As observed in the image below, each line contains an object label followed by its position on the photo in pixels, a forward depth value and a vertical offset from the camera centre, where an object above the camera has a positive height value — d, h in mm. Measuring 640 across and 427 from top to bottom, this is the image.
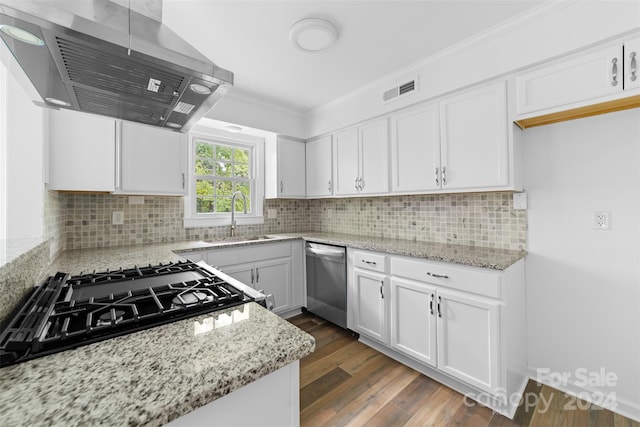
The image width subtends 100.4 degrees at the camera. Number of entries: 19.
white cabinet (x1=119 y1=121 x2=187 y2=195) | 2139 +483
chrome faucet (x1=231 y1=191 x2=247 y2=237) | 2989 +60
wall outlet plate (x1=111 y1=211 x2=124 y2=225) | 2371 -2
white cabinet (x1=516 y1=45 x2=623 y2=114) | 1436 +768
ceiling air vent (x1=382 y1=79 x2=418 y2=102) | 2264 +1095
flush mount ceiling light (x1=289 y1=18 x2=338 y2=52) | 1734 +1239
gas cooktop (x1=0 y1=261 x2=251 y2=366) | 646 -288
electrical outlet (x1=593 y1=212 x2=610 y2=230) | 1656 -60
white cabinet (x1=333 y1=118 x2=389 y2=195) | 2553 +574
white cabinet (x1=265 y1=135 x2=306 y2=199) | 3229 +588
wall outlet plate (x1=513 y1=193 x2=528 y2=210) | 1947 +85
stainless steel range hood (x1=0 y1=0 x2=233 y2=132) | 758 +541
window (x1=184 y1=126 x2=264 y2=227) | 2938 +469
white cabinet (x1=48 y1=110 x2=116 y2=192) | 1763 +467
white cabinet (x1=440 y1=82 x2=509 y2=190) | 1815 +535
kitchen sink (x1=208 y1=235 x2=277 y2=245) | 2760 -251
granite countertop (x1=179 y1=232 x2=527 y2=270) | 1699 -278
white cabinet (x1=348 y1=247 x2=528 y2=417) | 1606 -753
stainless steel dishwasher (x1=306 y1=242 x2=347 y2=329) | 2545 -679
